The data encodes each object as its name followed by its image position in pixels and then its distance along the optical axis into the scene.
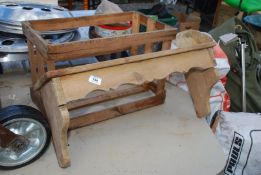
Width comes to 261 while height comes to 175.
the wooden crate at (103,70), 0.87
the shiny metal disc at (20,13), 1.24
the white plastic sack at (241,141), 1.26
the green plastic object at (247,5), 2.46
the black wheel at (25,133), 0.93
